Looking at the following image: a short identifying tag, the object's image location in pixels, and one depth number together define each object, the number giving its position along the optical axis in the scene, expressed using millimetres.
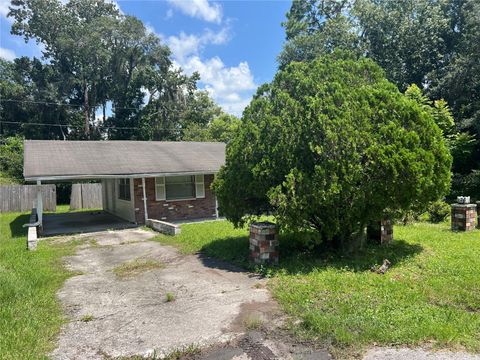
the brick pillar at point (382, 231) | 8180
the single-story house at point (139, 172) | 12844
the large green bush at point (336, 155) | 6422
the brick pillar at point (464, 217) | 9516
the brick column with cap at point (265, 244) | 6820
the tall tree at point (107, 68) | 34719
